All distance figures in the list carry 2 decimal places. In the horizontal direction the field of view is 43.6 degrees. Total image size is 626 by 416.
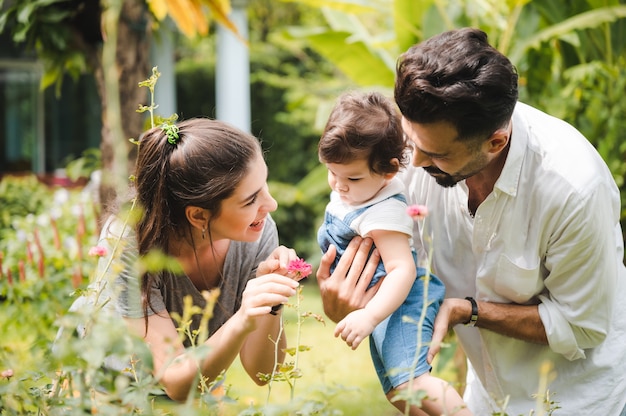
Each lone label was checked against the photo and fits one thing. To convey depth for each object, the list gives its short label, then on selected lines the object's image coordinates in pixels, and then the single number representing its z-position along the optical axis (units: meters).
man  2.34
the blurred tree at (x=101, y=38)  4.32
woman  2.40
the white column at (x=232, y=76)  10.13
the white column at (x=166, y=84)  10.91
